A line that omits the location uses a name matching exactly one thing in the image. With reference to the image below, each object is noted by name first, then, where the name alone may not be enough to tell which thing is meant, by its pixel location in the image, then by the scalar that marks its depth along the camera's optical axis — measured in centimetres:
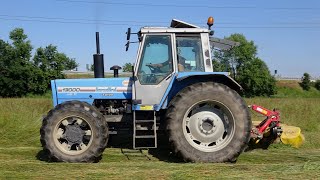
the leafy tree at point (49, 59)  5611
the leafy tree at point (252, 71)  6312
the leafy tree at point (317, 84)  6678
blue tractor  688
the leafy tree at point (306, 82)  6575
